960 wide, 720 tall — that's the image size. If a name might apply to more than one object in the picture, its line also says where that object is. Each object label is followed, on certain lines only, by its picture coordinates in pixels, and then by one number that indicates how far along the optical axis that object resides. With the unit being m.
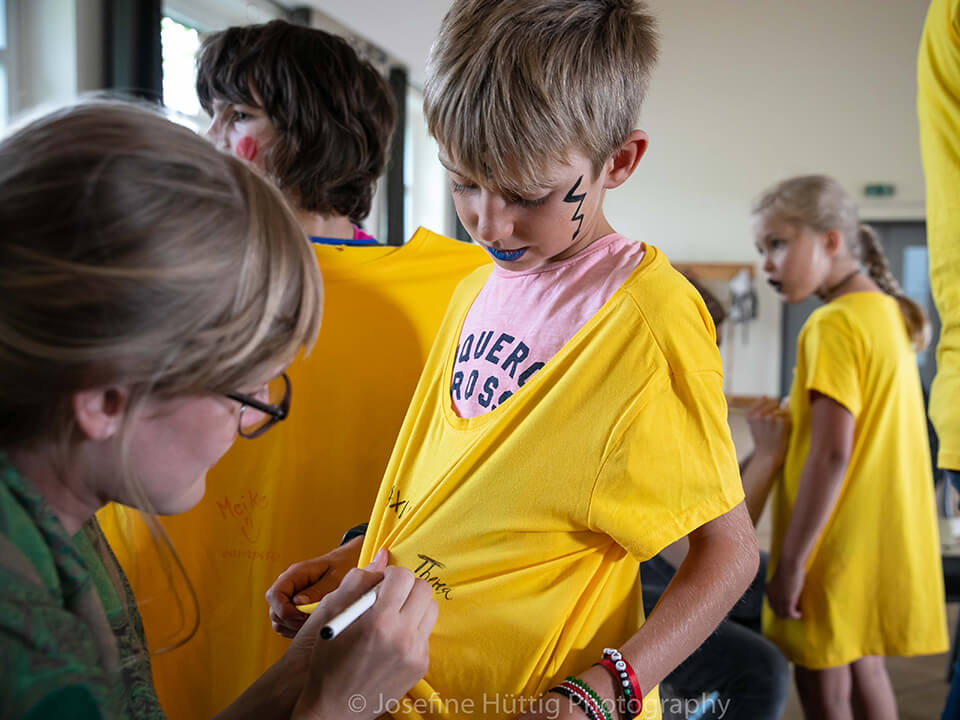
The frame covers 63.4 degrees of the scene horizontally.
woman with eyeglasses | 0.54
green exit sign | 7.20
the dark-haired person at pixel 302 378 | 1.06
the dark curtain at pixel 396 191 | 4.63
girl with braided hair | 1.90
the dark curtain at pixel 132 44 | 2.69
